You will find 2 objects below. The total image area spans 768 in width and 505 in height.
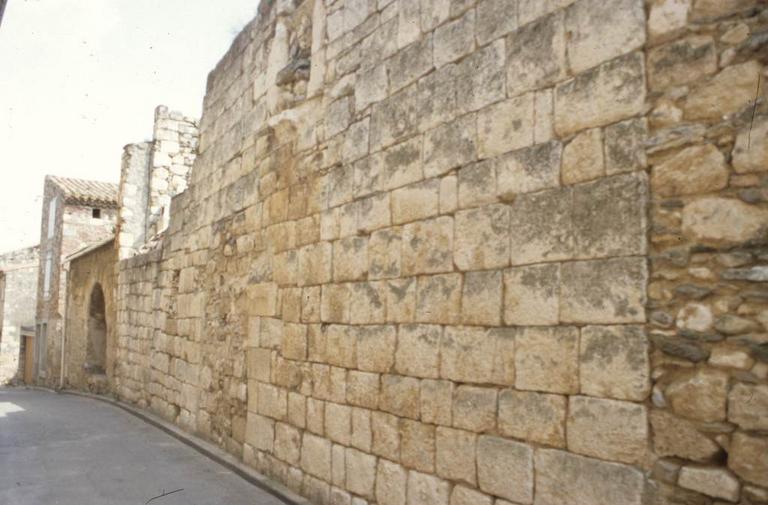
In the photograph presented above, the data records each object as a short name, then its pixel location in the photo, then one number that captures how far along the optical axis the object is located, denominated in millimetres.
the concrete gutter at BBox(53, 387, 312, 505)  4860
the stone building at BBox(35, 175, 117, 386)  20048
